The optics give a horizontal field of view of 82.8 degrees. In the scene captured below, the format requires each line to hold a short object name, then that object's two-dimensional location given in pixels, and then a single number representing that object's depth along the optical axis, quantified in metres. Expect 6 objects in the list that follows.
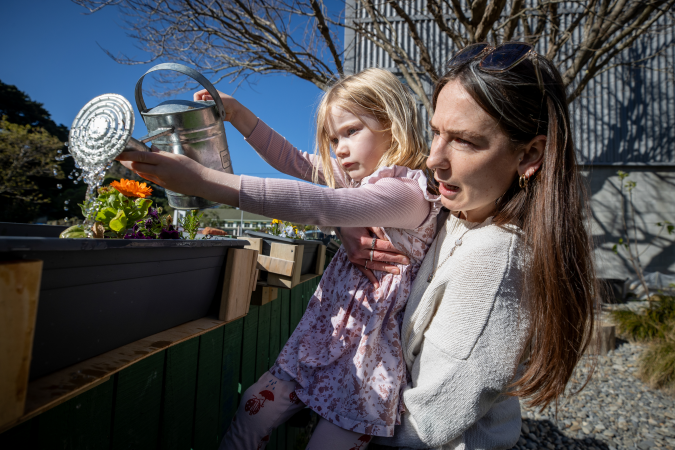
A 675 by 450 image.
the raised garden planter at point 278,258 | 1.49
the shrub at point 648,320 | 4.73
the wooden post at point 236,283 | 1.08
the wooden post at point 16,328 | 0.42
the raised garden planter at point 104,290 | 0.57
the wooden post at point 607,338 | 4.50
